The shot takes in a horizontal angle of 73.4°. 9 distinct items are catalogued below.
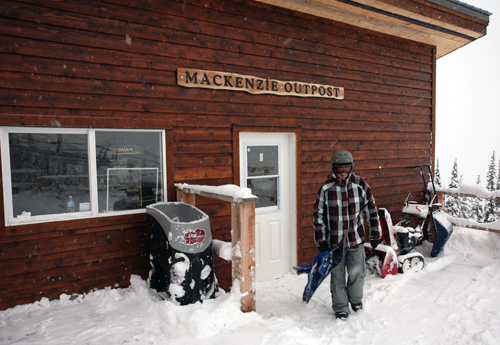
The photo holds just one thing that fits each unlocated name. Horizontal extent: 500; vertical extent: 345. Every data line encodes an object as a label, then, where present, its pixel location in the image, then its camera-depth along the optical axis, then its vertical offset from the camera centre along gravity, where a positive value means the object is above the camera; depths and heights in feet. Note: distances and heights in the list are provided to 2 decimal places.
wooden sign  15.15 +3.86
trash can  11.09 -3.29
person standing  12.44 -2.45
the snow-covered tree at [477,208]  94.73 -14.62
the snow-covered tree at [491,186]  89.76 -8.86
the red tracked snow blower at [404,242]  16.37 -4.47
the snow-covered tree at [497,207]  89.95 -13.51
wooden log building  12.26 +2.17
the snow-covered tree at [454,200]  92.11 -12.29
